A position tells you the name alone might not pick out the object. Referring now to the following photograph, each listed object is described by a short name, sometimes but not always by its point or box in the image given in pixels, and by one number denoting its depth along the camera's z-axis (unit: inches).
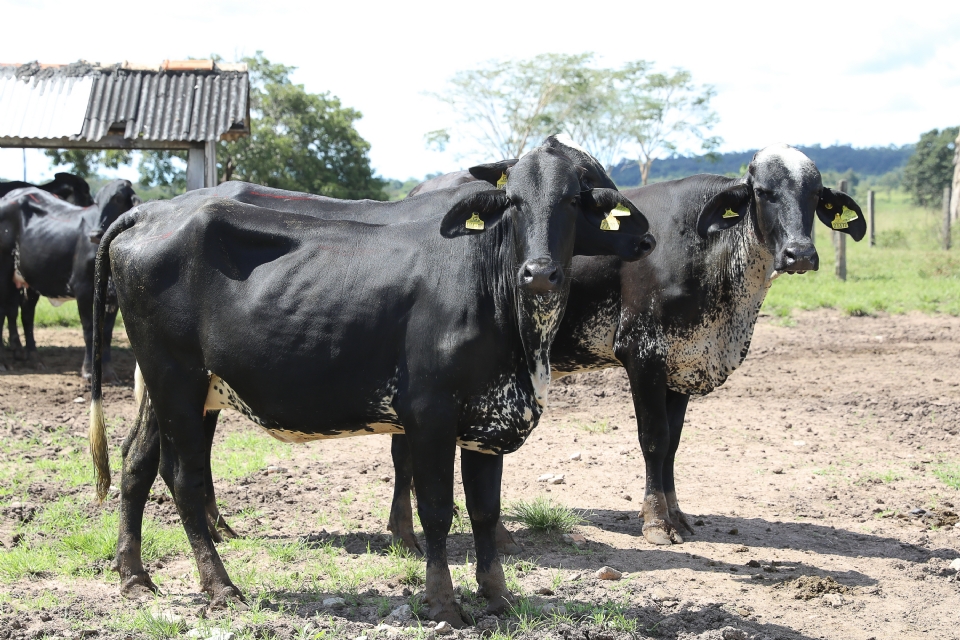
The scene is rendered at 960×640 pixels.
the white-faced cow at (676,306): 235.8
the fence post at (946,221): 934.1
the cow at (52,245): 444.8
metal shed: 448.1
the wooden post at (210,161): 447.2
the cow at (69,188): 559.2
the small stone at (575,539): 234.6
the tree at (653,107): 1900.8
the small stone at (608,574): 207.3
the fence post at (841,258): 719.7
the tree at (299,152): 1078.4
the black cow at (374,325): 172.7
